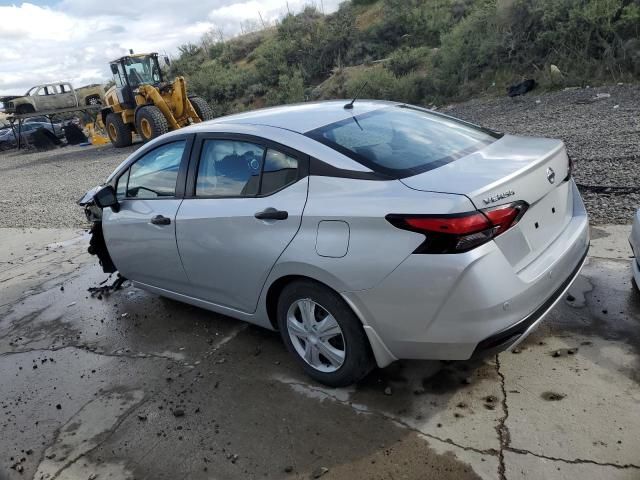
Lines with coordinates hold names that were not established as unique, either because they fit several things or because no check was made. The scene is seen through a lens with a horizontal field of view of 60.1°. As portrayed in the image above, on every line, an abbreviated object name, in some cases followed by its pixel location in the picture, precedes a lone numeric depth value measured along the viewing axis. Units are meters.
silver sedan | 2.64
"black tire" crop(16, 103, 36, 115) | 25.98
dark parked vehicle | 27.69
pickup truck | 26.27
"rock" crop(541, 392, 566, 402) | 2.93
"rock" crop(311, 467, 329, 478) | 2.69
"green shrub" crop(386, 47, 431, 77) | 18.72
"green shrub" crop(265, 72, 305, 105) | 21.92
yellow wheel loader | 16.91
